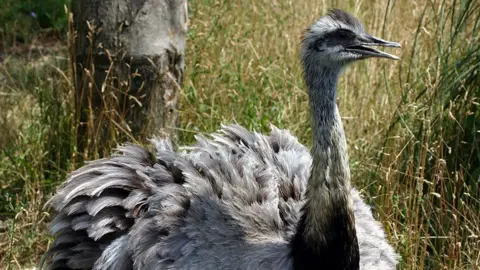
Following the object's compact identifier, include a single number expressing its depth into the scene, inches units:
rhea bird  302.0
